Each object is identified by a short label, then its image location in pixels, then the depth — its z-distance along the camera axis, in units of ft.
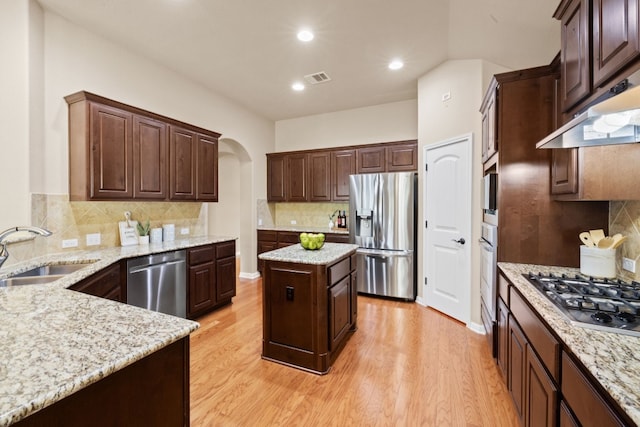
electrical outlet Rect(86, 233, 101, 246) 9.22
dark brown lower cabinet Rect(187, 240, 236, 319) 10.49
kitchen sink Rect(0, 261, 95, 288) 6.03
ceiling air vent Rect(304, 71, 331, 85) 12.30
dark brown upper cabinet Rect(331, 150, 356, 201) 15.76
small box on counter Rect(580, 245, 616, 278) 5.52
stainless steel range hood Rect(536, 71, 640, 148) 3.20
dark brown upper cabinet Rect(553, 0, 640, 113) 3.66
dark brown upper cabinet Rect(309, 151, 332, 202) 16.39
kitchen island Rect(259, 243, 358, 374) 7.37
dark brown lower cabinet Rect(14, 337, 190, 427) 2.30
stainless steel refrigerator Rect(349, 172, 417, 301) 12.84
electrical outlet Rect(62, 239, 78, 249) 8.56
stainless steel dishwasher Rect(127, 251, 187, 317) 8.58
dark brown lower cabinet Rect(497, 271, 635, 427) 2.87
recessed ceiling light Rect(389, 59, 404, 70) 11.18
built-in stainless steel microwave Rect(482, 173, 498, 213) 7.62
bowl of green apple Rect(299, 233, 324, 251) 8.77
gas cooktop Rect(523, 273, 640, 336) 3.60
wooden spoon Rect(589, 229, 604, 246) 5.94
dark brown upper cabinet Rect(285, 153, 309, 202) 17.07
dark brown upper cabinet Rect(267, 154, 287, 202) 17.71
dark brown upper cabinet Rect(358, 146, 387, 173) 14.87
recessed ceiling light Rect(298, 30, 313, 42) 9.28
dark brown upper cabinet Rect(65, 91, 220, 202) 8.33
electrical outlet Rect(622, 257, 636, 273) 5.39
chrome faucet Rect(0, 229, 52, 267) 5.17
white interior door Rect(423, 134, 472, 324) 10.23
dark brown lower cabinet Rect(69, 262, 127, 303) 6.24
